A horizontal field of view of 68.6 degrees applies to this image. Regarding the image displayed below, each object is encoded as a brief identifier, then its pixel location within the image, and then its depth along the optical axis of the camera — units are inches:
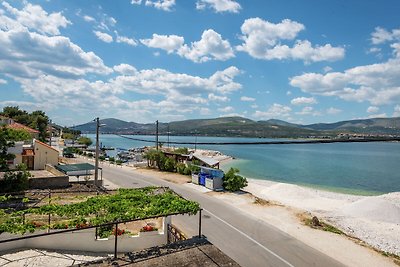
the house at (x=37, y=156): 1387.8
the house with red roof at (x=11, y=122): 1854.1
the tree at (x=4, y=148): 852.6
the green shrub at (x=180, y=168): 1610.4
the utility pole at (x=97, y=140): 1129.9
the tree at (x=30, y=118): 2834.9
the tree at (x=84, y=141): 4144.2
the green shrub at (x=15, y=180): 889.5
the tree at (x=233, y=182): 1204.5
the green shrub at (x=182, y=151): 2338.8
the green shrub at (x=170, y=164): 1696.6
